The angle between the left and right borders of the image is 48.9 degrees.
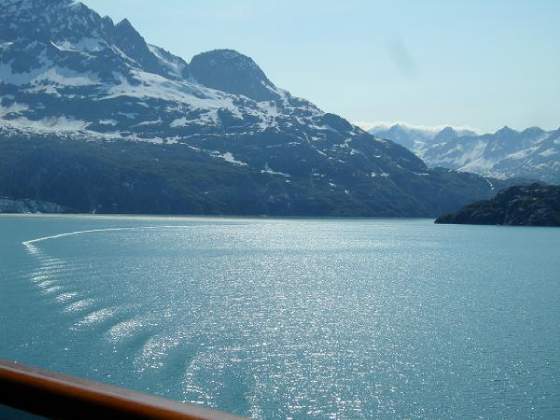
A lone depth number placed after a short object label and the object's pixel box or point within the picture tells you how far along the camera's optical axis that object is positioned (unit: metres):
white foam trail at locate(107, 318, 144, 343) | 54.03
